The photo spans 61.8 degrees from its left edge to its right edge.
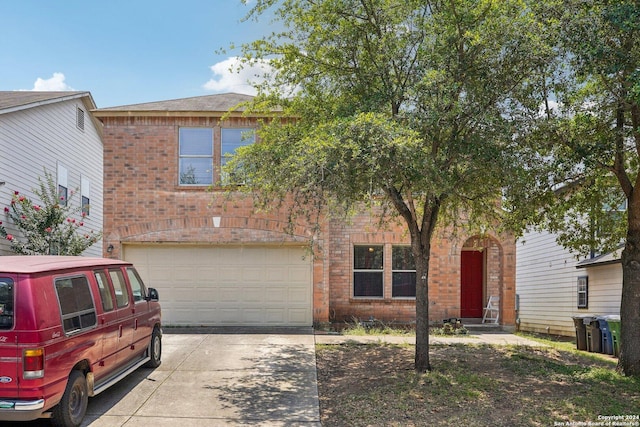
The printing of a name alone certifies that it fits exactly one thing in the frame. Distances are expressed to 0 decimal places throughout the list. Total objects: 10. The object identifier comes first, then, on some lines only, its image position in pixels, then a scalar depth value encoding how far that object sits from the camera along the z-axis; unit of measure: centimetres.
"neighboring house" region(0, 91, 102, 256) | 1362
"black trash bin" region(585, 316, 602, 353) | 1254
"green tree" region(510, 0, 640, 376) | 734
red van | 533
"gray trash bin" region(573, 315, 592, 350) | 1304
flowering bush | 1244
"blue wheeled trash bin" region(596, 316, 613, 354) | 1220
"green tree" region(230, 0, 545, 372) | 731
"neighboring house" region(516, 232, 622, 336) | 1542
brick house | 1366
